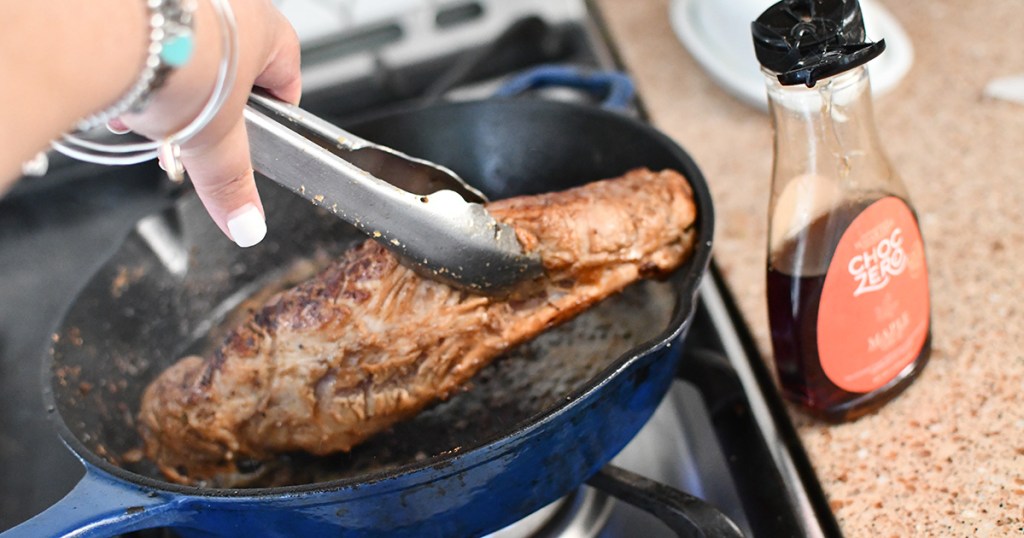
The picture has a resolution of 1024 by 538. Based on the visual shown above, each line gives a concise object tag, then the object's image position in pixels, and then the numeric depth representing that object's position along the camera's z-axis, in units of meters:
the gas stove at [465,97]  0.78
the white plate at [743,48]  1.13
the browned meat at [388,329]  0.75
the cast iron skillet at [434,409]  0.61
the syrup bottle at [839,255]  0.68
